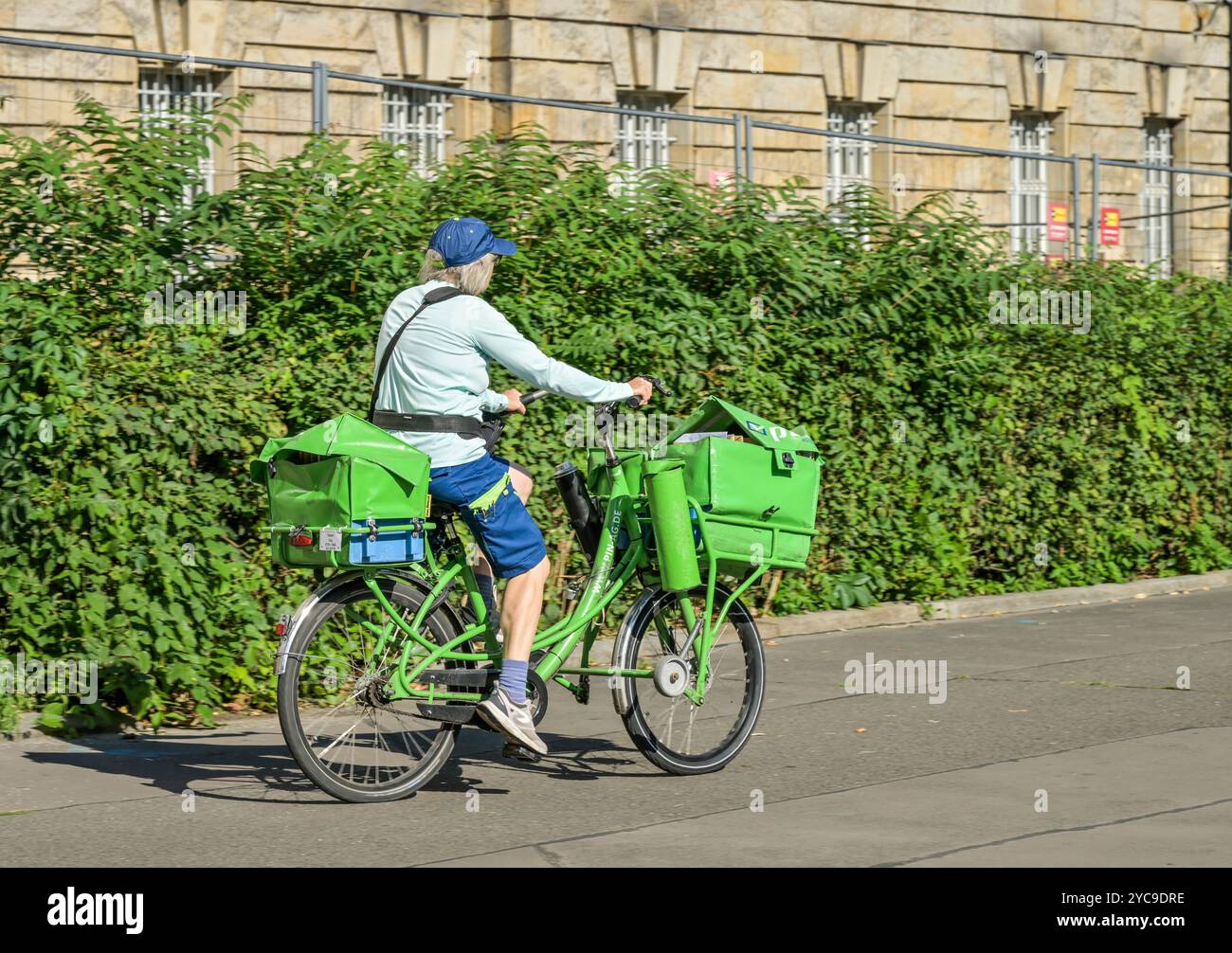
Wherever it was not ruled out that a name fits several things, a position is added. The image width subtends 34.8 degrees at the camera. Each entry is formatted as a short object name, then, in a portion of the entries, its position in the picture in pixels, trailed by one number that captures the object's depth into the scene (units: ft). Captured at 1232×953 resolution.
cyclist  22.29
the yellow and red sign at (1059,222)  59.16
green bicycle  21.84
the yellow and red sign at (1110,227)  63.67
